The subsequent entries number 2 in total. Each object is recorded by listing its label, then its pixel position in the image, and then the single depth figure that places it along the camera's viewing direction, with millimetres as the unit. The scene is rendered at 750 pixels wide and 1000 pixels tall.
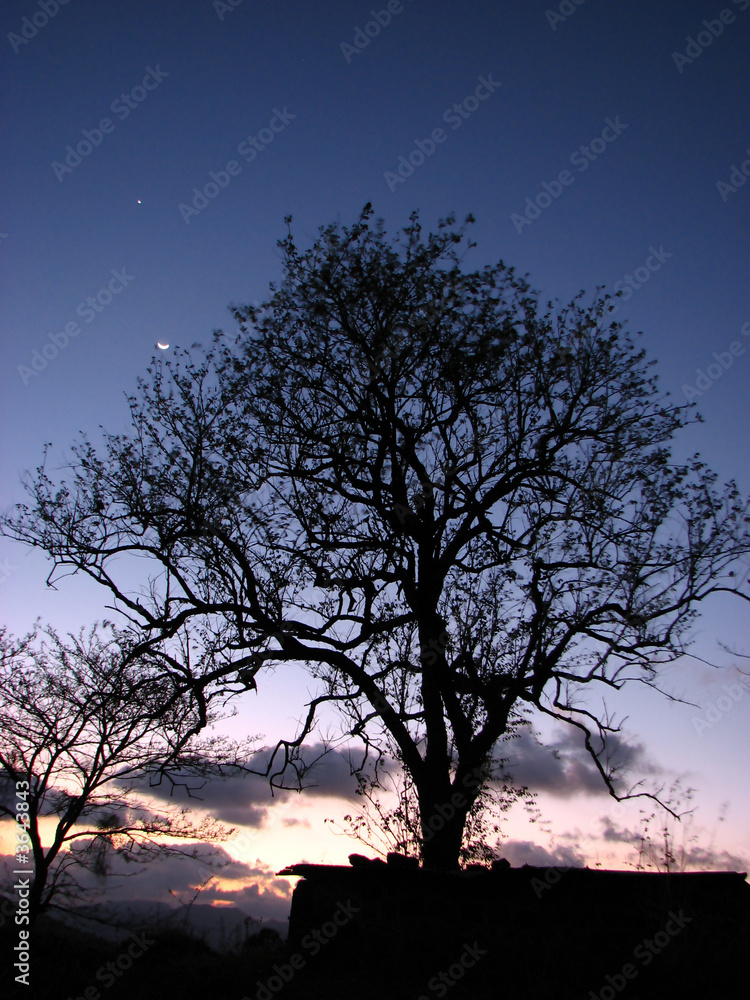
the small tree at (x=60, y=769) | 17062
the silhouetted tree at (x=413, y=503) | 12125
